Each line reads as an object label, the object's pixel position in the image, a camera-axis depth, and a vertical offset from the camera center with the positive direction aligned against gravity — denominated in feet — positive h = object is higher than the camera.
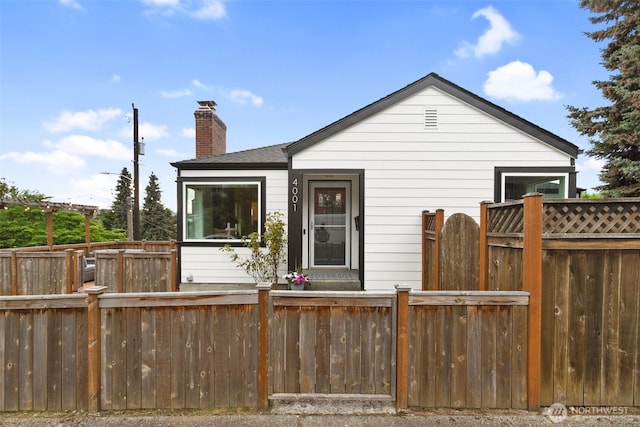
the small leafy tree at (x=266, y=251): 21.44 -2.86
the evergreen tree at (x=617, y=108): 31.63 +11.46
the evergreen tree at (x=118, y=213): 108.06 -1.02
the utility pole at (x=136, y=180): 41.88 +4.09
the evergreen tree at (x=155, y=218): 106.11 -2.66
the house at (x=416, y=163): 20.66 +3.29
